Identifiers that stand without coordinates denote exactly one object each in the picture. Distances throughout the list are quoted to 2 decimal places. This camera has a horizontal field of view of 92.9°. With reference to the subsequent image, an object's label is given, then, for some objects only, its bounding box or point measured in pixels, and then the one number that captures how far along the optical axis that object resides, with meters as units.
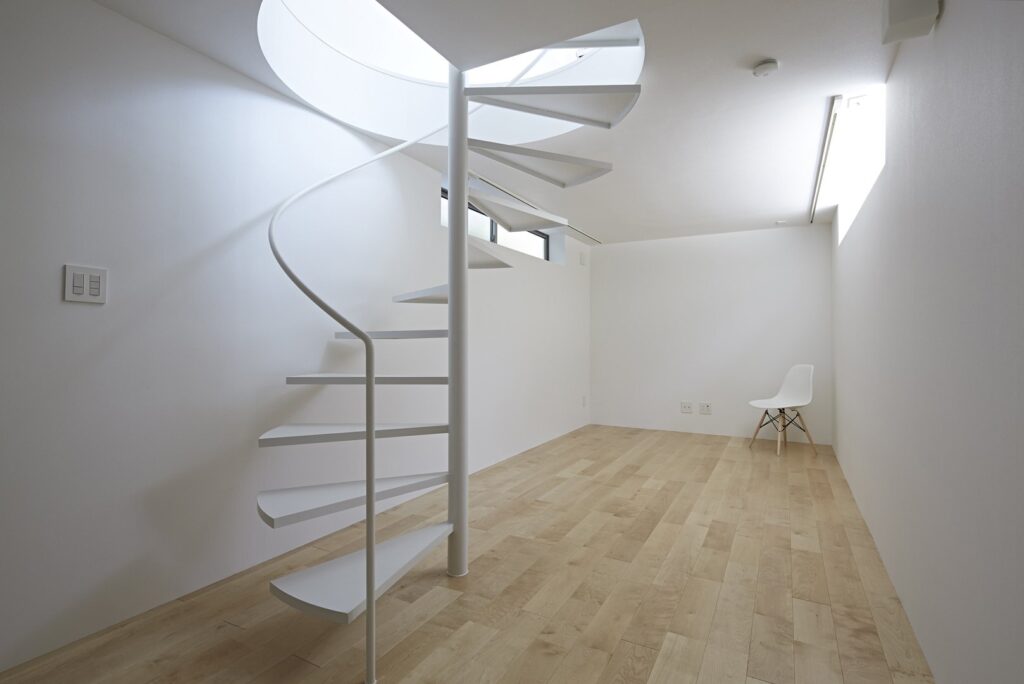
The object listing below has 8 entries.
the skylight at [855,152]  2.84
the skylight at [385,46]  2.99
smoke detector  2.35
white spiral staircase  1.75
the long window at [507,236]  4.56
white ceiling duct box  1.54
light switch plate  1.90
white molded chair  5.12
